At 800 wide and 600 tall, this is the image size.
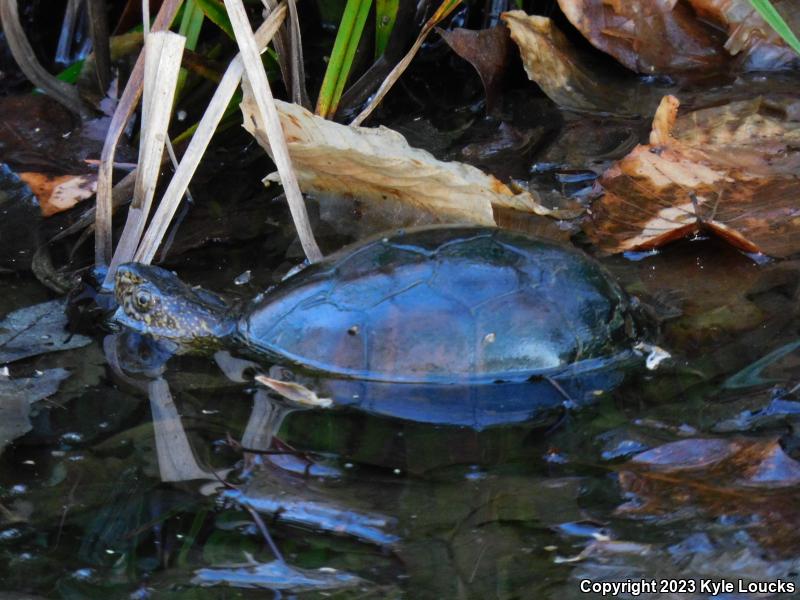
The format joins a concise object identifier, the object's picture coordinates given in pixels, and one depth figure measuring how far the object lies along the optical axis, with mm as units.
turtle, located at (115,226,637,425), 4895
